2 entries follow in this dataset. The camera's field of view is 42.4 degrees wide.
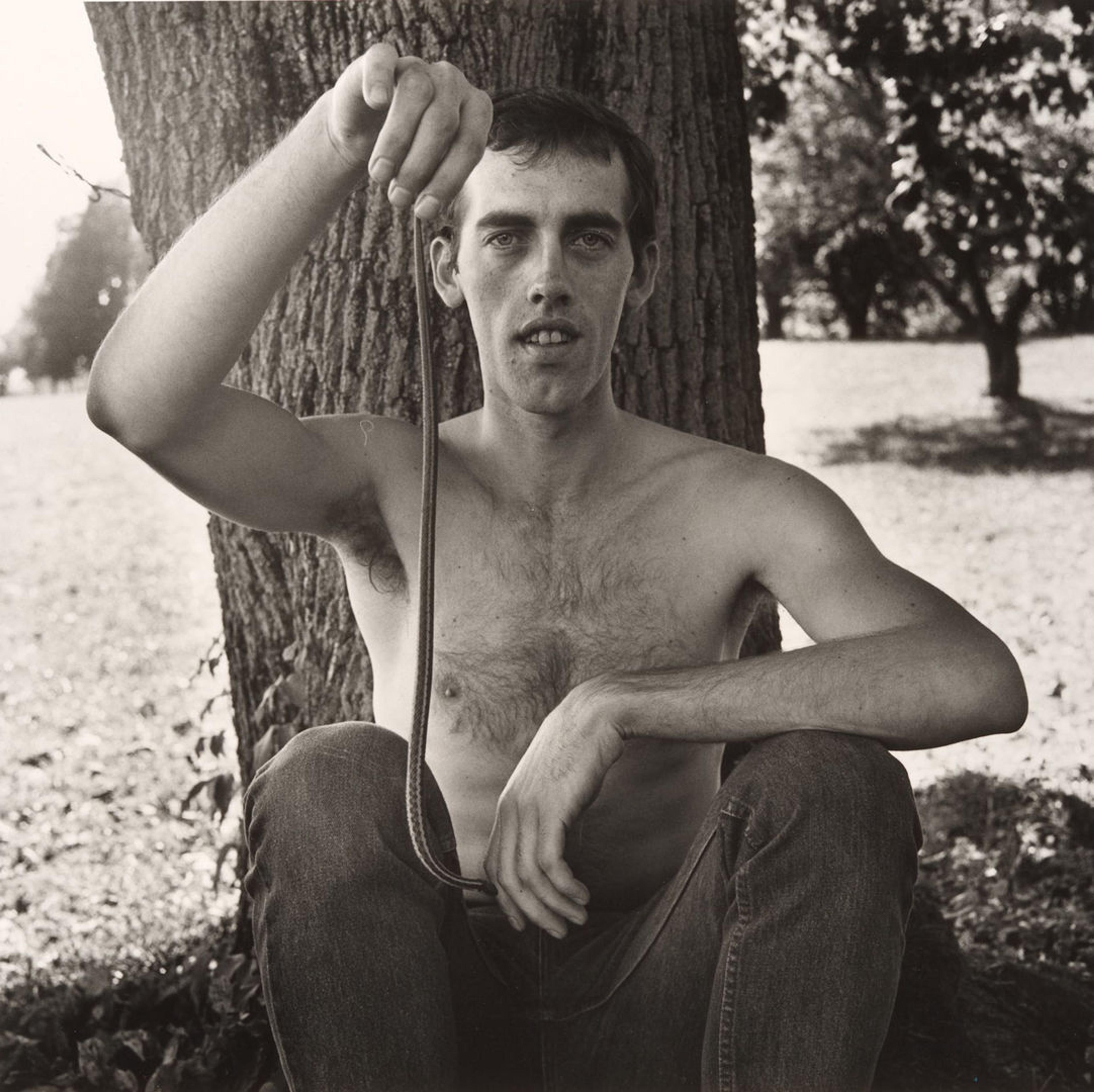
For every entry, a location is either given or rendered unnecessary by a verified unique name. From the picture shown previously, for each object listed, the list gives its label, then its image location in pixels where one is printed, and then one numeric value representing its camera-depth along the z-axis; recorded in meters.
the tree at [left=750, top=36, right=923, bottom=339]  16.11
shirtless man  1.95
